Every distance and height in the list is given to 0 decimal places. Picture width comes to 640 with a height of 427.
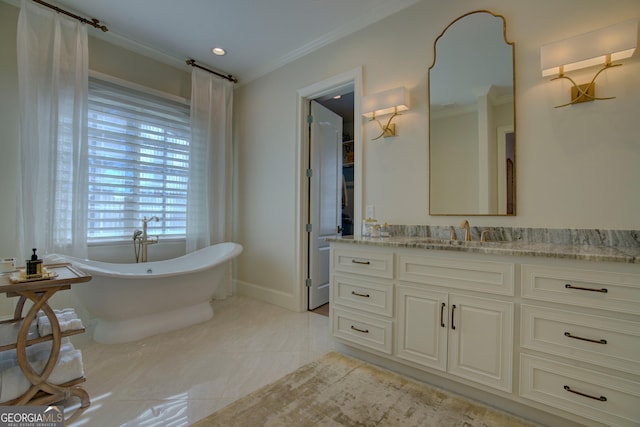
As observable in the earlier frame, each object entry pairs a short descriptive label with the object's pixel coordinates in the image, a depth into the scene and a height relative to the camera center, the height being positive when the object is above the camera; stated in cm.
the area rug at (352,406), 151 -106
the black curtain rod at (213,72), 340 +184
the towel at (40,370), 145 -83
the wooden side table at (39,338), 146 -65
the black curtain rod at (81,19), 247 +181
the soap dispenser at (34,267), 152 -26
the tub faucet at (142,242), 313 -27
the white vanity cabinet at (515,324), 127 -56
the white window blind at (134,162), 291 +61
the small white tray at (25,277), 145 -31
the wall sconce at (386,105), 234 +95
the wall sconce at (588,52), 153 +94
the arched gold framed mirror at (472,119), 198 +74
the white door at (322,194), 335 +30
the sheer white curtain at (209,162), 346 +69
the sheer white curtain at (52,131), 236 +74
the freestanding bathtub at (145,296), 231 -69
